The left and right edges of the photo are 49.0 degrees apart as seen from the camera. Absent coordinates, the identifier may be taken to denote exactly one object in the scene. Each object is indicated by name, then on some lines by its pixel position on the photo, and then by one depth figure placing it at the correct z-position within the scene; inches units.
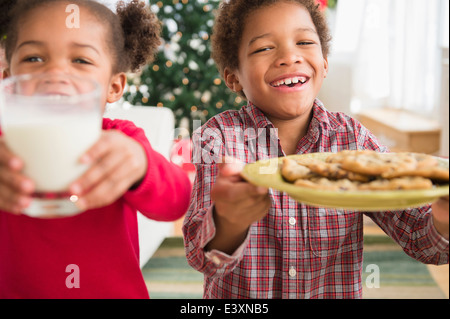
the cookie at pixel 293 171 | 33.0
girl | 38.1
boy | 48.9
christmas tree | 154.6
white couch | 95.0
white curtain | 195.3
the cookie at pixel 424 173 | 31.8
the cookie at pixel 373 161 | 32.6
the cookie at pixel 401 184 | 30.1
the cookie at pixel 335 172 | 33.4
